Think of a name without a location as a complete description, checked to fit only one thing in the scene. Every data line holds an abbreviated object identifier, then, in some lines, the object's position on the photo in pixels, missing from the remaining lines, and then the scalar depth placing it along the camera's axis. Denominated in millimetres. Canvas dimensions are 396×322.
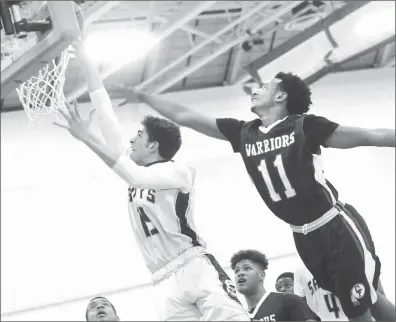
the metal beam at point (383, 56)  17031
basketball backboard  4746
